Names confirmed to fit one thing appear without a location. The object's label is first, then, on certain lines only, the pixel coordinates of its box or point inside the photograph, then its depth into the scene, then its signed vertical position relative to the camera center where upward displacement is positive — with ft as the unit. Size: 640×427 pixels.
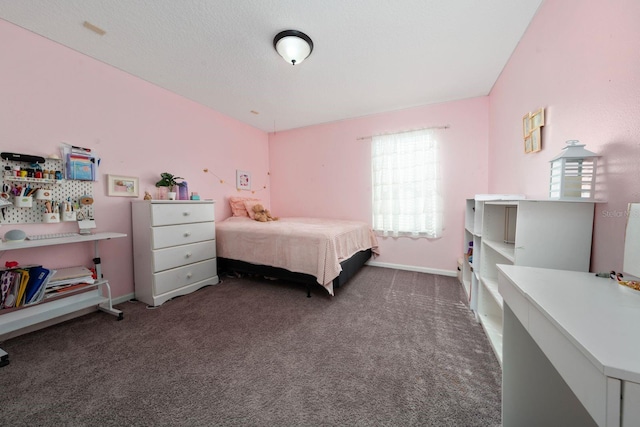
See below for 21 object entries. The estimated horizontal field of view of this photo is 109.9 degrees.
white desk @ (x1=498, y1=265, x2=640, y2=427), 1.33 -1.09
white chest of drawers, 7.23 -1.60
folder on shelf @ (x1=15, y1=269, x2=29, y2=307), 5.15 -1.95
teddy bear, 10.80 -0.62
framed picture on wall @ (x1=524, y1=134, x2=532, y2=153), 5.65 +1.47
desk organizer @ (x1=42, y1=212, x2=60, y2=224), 5.89 -0.41
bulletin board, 5.47 +0.33
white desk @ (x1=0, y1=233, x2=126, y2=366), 4.93 -2.66
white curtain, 10.11 +0.78
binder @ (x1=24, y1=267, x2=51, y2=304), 5.26 -1.91
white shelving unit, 3.63 -0.57
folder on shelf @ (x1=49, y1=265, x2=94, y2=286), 5.63 -1.92
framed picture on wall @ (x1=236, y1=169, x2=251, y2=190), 12.02 +1.18
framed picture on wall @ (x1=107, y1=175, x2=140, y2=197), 7.27 +0.54
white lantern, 3.58 +0.47
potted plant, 8.25 +0.72
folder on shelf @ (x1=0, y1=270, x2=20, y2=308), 5.02 -1.88
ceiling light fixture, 5.74 +4.15
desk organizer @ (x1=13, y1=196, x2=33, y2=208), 5.47 +0.02
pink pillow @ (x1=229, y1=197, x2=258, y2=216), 11.45 -0.24
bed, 7.39 -1.79
